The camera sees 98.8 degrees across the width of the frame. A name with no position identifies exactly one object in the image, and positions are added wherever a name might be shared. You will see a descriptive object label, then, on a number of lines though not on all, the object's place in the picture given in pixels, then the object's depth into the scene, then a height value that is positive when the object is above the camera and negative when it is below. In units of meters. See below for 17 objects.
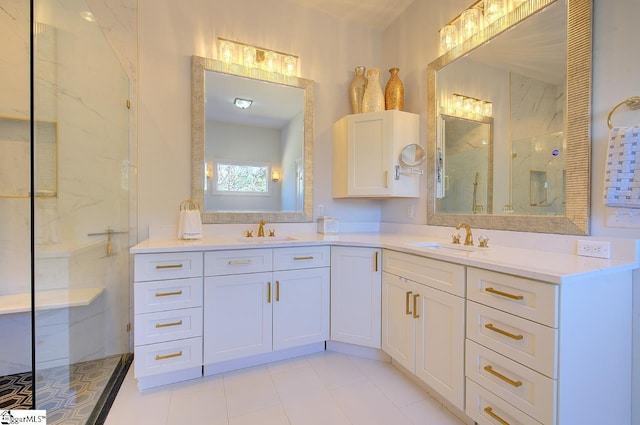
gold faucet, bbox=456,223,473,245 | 1.83 -0.16
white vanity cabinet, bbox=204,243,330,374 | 1.79 -0.65
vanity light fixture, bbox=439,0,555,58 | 1.68 +1.30
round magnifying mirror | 2.32 +0.47
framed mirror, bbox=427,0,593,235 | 1.39 +0.56
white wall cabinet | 2.31 +0.50
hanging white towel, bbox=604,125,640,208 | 1.16 +0.19
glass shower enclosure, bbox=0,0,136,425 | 1.26 -0.02
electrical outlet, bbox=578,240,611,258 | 1.27 -0.18
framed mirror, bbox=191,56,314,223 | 2.23 +0.56
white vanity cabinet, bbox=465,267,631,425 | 1.00 -0.56
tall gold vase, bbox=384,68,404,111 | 2.48 +1.07
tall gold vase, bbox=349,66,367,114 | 2.62 +1.17
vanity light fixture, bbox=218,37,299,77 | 2.29 +1.31
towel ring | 1.21 +0.49
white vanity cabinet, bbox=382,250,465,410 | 1.39 -0.63
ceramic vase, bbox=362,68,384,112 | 2.48 +1.05
